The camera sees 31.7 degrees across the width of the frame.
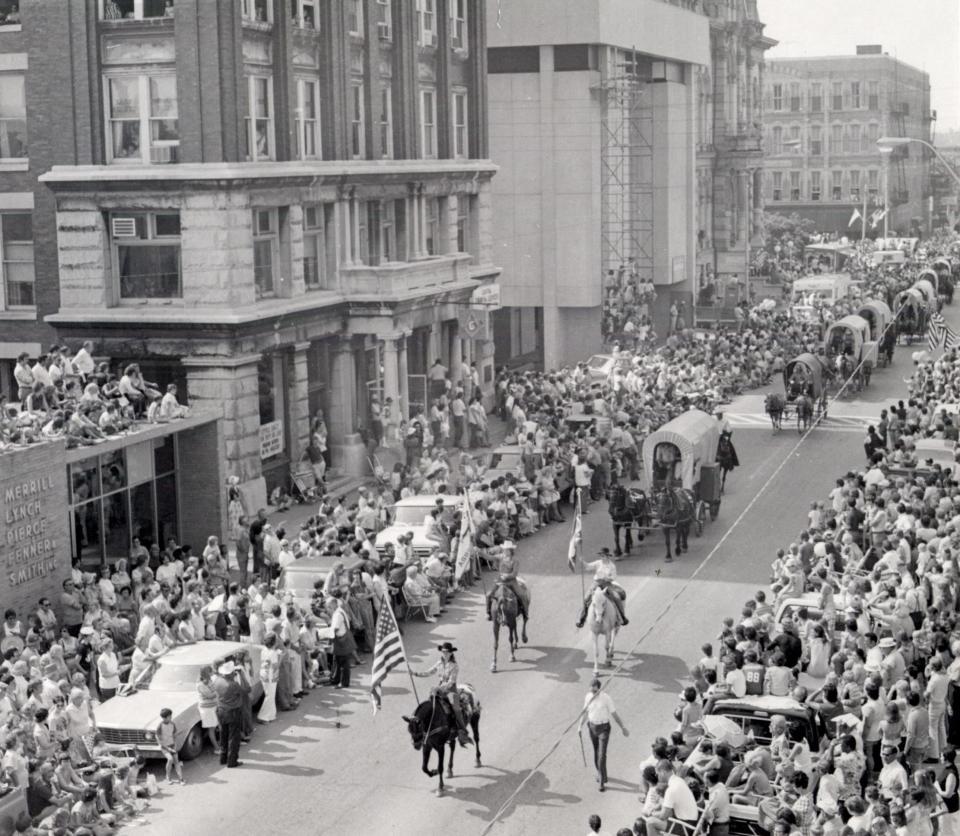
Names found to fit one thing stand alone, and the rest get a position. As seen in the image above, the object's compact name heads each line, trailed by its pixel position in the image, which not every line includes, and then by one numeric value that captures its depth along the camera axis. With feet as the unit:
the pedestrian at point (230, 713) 77.71
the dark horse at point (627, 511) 116.88
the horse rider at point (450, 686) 73.92
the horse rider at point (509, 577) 93.09
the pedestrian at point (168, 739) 76.23
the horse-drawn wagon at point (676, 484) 118.32
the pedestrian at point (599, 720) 72.95
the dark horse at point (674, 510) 118.21
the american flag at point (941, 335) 182.80
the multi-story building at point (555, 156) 220.23
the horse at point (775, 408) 170.91
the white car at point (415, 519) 112.06
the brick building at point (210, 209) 132.26
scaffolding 229.25
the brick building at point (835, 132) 454.40
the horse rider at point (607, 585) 89.76
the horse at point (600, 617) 89.76
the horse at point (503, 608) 92.73
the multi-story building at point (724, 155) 325.21
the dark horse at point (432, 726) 73.56
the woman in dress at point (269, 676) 84.79
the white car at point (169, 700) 77.00
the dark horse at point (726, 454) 138.31
